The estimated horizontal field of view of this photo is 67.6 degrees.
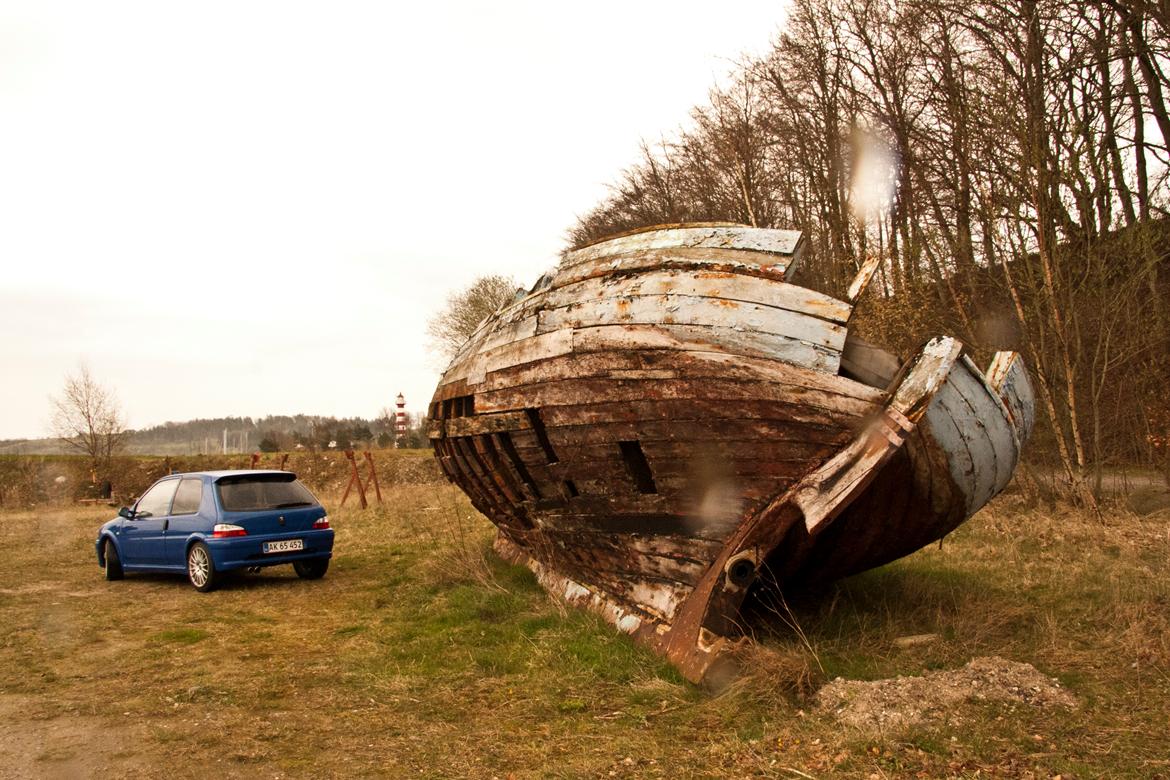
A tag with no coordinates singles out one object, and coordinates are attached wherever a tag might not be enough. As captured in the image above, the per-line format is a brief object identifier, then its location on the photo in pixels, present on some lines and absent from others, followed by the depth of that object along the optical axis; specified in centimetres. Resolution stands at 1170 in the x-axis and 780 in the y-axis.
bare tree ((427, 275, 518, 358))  4216
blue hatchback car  986
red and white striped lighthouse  5253
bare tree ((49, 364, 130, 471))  4091
